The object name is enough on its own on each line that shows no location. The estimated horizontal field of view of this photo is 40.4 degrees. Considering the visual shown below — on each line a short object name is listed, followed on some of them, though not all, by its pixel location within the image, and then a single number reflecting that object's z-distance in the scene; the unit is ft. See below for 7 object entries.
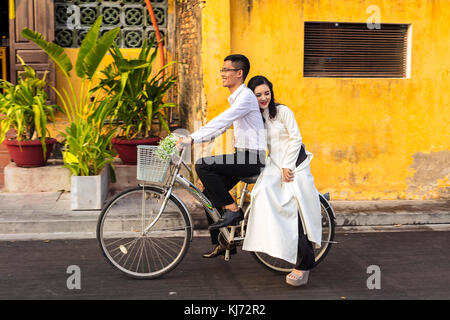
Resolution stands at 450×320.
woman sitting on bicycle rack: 17.01
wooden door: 31.35
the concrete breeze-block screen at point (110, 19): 33.30
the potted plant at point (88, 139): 25.07
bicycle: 17.06
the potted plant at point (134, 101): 28.53
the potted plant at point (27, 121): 27.32
